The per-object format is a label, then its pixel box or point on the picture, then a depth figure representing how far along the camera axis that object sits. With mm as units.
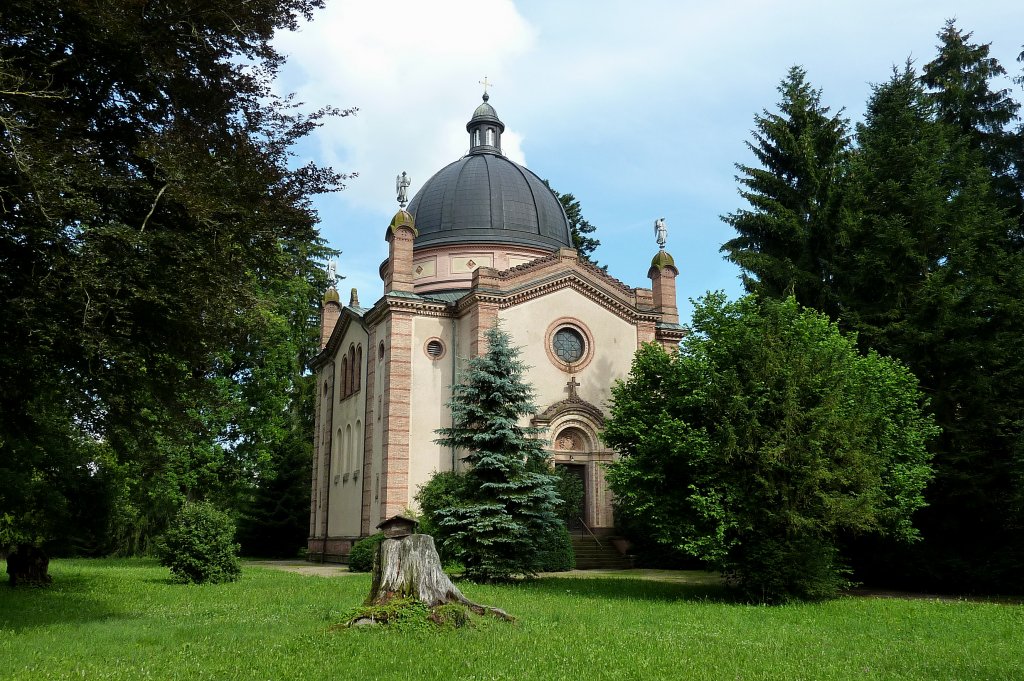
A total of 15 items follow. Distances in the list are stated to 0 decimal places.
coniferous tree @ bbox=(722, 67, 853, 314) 23625
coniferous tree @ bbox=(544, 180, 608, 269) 43844
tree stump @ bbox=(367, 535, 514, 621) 10492
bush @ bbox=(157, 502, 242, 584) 17891
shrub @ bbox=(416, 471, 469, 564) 19250
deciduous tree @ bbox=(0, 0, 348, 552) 8984
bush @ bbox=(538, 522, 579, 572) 22297
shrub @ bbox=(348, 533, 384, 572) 23547
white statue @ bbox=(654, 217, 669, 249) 30125
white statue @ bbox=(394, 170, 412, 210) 28859
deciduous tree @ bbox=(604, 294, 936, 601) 14750
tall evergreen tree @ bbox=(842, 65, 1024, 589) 18109
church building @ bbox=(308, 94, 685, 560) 25953
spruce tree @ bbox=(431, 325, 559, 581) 18328
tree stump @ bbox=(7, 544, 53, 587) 16281
